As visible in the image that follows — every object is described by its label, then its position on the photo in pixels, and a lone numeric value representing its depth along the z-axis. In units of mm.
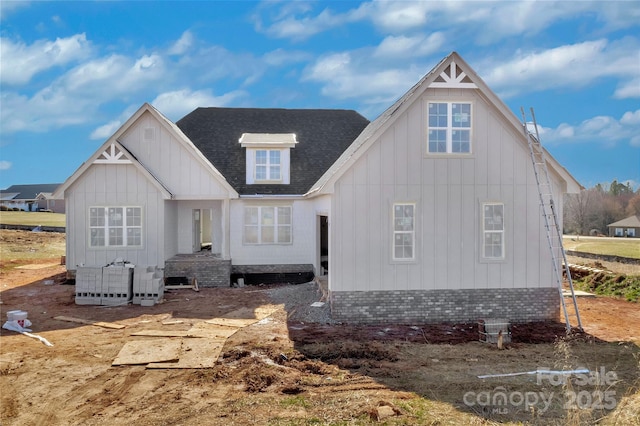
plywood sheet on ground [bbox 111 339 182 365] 9086
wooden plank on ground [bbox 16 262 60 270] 23172
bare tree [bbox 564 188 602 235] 81312
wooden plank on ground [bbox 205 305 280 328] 12320
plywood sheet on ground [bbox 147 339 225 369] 8789
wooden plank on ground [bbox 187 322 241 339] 10961
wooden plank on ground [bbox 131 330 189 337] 11055
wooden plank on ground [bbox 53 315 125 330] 12039
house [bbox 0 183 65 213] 83450
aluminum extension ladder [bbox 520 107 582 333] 12352
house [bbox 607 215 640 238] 70225
